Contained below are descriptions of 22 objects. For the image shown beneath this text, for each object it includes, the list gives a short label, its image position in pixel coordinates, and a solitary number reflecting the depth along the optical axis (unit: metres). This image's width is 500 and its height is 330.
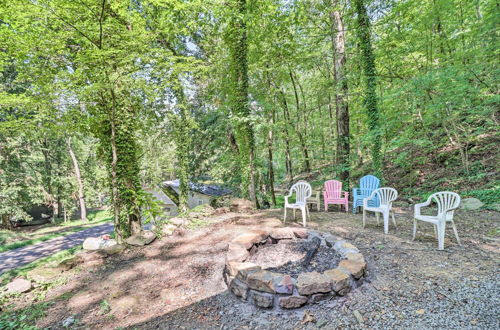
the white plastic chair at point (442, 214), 2.66
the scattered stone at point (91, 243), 4.52
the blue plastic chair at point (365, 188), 4.46
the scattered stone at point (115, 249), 3.18
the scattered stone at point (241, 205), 5.37
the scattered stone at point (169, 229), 3.88
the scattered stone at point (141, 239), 3.45
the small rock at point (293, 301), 1.82
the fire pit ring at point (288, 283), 1.85
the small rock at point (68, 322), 1.79
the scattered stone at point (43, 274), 2.51
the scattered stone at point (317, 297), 1.85
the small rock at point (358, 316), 1.59
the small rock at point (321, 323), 1.61
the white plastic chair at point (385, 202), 3.37
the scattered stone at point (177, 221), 4.24
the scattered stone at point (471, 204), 4.15
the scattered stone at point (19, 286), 2.26
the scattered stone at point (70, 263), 2.79
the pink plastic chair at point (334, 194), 4.91
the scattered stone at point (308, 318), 1.66
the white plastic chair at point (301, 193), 4.00
